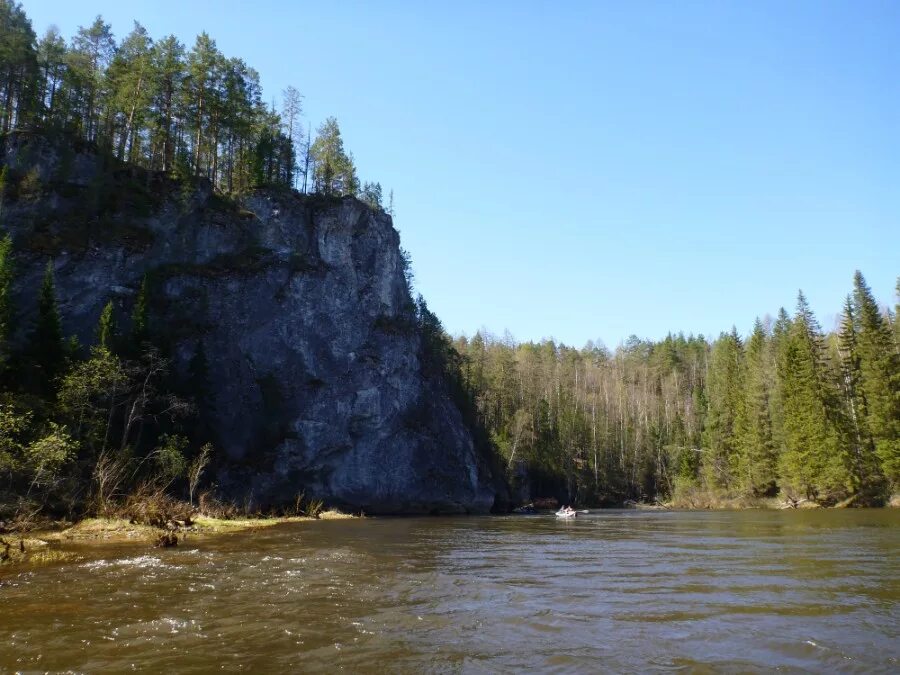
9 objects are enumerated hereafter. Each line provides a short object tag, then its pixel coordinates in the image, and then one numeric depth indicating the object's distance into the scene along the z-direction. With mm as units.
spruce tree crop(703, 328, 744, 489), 68294
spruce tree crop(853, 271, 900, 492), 47219
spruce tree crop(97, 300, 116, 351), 34500
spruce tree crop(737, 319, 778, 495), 60250
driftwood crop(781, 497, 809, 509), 53897
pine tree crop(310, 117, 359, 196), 64188
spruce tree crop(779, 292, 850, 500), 50344
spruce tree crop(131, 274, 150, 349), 37353
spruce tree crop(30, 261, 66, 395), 31531
